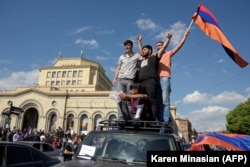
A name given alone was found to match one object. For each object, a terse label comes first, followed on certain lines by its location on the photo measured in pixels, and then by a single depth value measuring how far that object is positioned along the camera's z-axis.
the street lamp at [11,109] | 18.16
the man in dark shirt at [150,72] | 4.06
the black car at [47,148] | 9.16
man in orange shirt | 4.20
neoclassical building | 40.35
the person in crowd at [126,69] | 4.50
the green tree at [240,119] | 31.40
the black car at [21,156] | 4.54
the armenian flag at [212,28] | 4.78
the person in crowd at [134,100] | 3.97
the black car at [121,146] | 2.85
